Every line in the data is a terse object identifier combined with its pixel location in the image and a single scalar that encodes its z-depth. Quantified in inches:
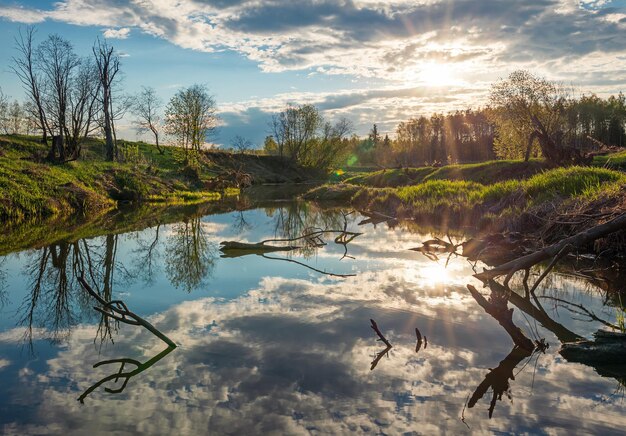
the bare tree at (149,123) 2691.4
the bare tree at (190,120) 2224.4
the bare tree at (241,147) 3041.8
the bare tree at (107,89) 1512.1
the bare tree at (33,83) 1143.6
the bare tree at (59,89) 1135.0
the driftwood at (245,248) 467.2
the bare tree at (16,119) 2783.0
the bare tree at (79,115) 1146.0
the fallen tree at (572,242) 241.0
